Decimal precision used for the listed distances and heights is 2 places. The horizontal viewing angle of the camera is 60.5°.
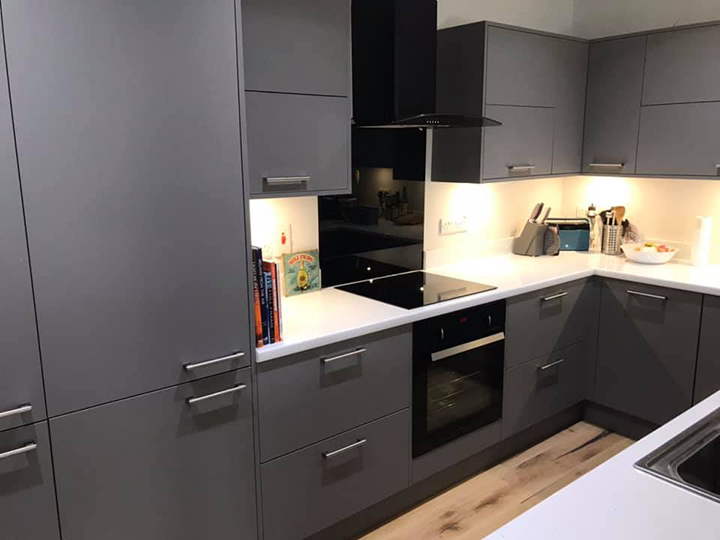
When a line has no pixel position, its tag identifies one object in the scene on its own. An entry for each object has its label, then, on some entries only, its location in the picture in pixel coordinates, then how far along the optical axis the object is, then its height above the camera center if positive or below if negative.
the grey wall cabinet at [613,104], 3.28 +0.32
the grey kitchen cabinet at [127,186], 1.55 -0.06
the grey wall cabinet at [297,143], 2.13 +0.07
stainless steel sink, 1.23 -0.60
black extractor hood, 2.53 +0.41
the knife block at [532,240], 3.62 -0.45
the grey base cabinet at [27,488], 1.62 -0.86
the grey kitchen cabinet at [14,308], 1.50 -0.36
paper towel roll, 3.25 -0.40
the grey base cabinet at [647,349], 2.97 -0.93
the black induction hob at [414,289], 2.64 -0.57
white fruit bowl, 3.31 -0.49
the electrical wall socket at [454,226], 3.36 -0.34
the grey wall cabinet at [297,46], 2.07 +0.41
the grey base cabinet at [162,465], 1.74 -0.90
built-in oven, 2.56 -0.92
